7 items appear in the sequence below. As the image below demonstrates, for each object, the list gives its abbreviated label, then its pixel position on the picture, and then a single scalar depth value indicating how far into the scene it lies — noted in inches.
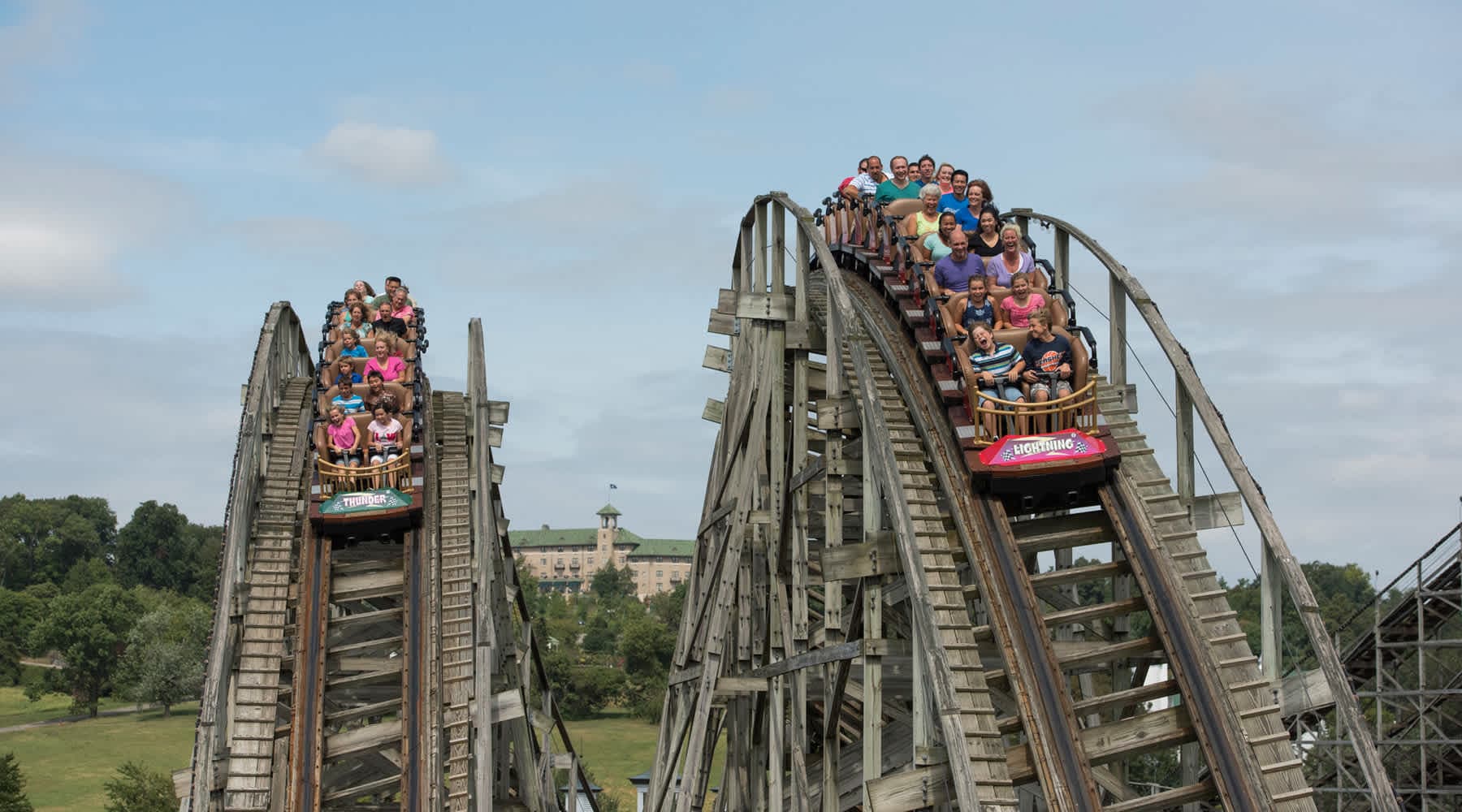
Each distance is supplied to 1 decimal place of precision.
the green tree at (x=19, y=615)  3444.9
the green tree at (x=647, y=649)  2967.5
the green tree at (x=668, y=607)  3742.6
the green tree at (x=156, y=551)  4576.8
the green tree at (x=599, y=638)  3661.4
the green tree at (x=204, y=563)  4138.8
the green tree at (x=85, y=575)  4324.1
